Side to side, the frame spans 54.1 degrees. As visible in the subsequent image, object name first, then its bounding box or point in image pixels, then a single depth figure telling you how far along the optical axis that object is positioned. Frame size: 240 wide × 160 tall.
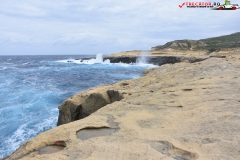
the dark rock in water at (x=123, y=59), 54.22
